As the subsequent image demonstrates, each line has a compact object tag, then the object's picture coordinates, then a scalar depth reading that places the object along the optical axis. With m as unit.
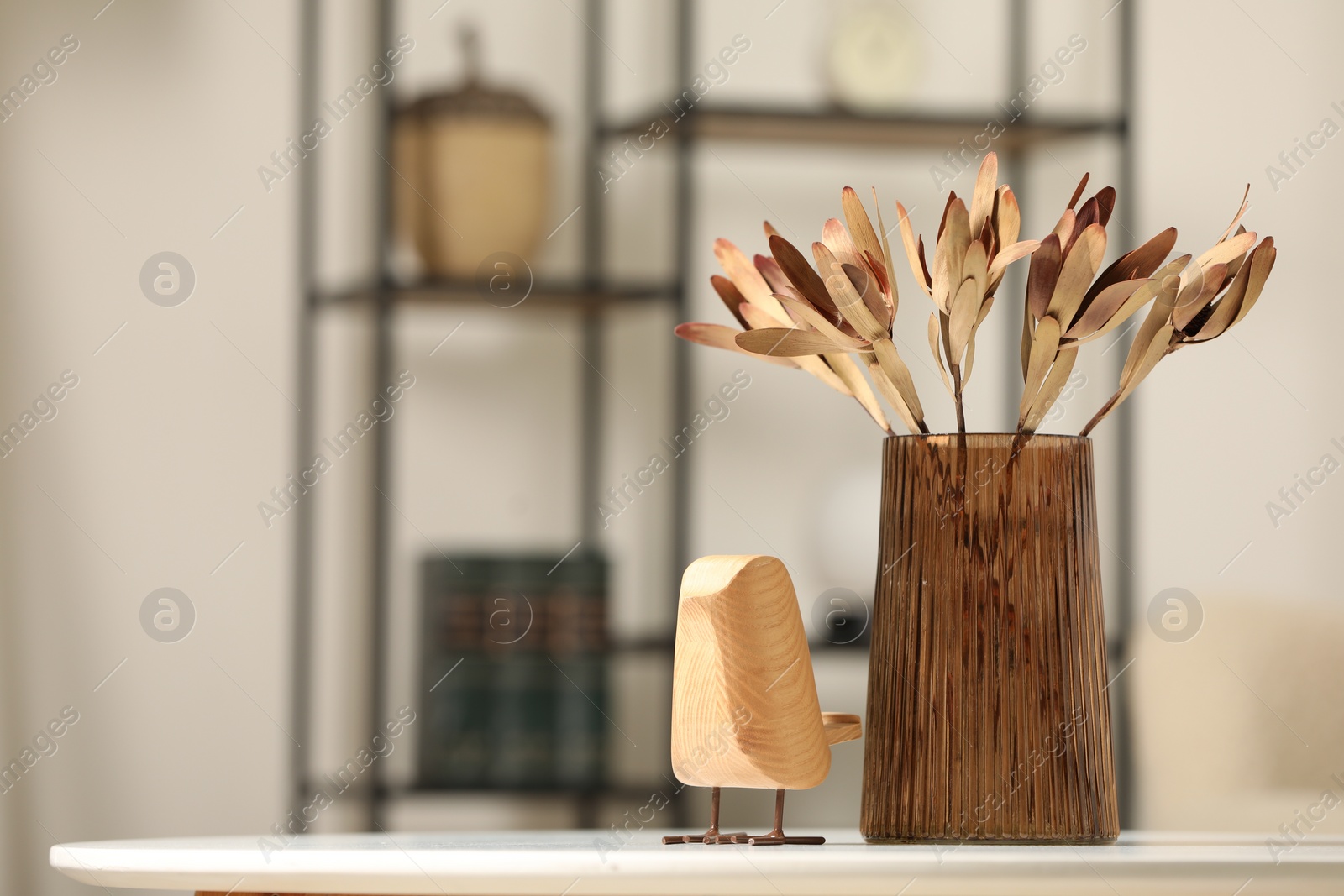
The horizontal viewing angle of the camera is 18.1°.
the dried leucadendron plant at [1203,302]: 2.49
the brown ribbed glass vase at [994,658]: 2.45
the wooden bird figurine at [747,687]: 2.43
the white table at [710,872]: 2.34
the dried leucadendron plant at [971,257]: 2.46
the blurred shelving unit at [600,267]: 3.43
